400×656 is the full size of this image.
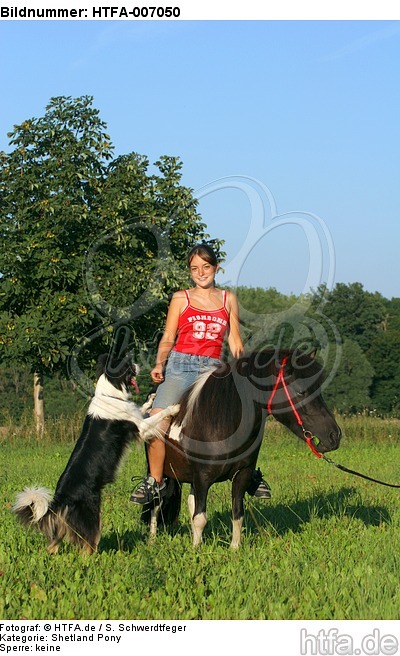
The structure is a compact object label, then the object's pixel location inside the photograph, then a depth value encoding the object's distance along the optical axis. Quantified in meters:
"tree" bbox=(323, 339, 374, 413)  79.56
